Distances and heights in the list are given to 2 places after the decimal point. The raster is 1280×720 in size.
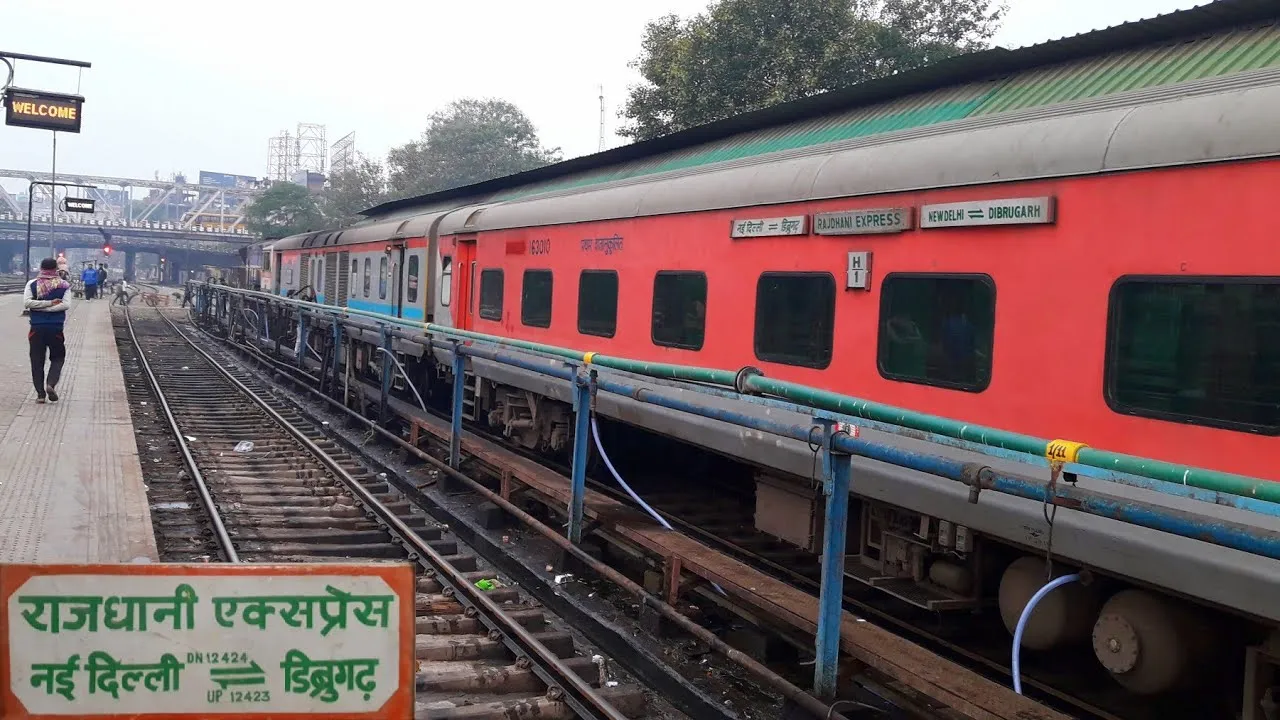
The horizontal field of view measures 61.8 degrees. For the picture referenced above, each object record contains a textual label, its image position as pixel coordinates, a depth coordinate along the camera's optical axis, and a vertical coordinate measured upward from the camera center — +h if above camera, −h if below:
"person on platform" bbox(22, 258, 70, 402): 12.16 -0.54
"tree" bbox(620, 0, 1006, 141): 23.08 +5.65
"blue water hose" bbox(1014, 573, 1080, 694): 3.83 -1.07
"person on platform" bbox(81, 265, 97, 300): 43.16 -0.18
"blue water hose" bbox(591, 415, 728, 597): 6.54 -1.25
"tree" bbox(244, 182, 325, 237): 66.81 +4.77
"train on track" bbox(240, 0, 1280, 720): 4.31 +0.18
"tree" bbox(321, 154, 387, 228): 62.66 +5.85
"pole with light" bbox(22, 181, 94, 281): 38.15 +3.07
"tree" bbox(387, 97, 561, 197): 57.75 +7.87
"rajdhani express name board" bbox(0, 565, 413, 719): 2.63 -0.90
